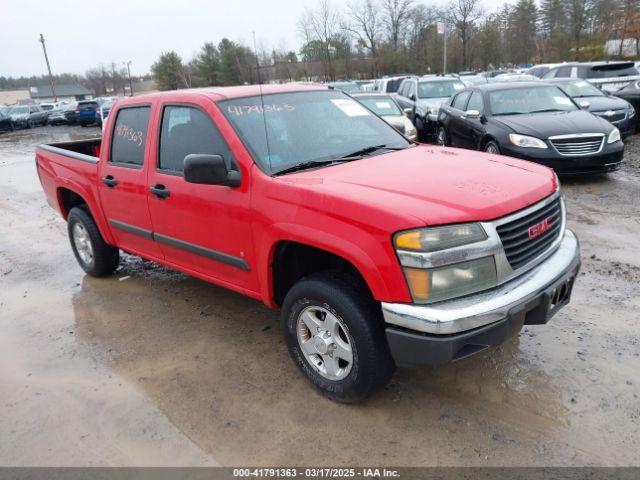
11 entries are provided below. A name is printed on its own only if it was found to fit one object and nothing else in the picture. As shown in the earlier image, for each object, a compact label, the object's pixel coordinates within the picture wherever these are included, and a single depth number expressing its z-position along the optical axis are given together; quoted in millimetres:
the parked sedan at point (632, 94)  11695
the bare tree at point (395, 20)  54312
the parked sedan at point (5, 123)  30984
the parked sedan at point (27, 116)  32231
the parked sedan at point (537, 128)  7453
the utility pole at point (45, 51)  57156
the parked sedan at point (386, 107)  10456
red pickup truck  2480
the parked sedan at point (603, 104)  10164
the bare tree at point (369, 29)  53281
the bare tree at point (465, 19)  50031
